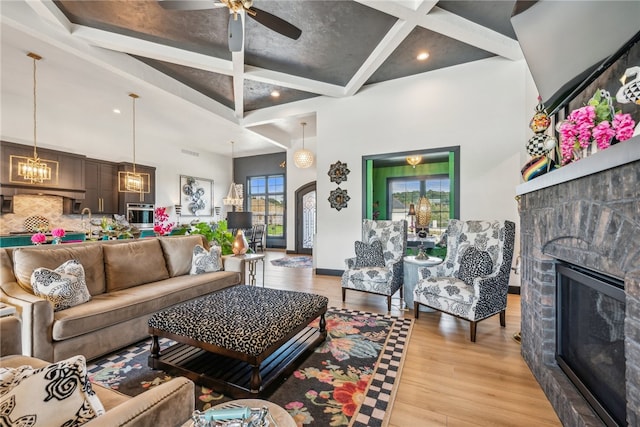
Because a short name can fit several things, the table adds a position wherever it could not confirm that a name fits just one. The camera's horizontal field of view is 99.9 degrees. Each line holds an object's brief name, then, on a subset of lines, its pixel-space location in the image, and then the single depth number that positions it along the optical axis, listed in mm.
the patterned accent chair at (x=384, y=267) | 3363
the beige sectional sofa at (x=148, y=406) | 712
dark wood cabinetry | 4797
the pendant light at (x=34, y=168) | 4156
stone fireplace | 1073
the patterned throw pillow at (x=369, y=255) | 3672
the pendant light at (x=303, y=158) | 6703
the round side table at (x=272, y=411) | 879
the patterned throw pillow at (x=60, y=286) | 2000
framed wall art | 8109
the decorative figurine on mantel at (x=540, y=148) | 1967
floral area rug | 1607
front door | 8281
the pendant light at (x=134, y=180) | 5774
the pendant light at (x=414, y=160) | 6030
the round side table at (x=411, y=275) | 3297
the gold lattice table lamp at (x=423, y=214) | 5256
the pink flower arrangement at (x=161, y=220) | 3367
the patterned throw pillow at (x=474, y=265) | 2748
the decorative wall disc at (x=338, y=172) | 5129
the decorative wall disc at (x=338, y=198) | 5125
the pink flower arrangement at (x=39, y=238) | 2678
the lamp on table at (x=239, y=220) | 5645
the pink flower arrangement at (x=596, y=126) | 1273
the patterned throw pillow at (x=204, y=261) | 3322
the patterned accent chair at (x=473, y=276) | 2559
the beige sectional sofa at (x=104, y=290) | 1862
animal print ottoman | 1659
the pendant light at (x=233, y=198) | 7676
